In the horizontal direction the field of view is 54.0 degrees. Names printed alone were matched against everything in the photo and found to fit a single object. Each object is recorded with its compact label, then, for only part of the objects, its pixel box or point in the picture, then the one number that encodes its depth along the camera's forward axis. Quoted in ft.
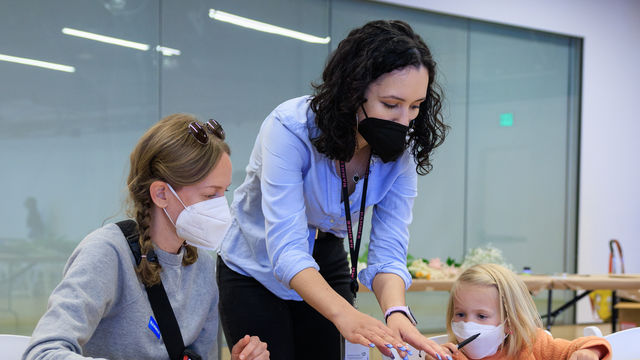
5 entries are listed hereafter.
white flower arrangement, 15.67
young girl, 6.54
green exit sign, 21.85
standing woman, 4.75
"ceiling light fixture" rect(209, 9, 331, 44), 17.29
